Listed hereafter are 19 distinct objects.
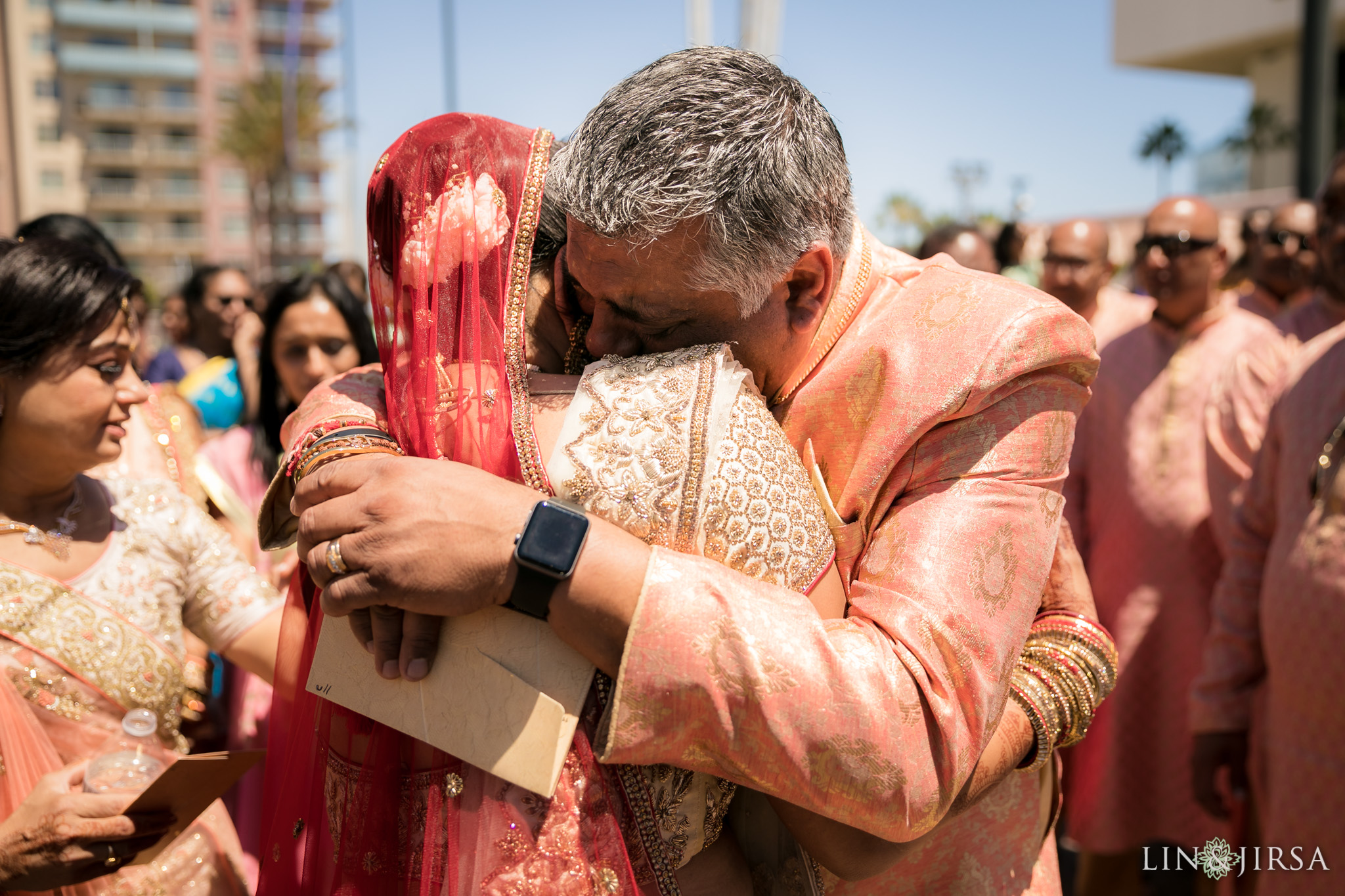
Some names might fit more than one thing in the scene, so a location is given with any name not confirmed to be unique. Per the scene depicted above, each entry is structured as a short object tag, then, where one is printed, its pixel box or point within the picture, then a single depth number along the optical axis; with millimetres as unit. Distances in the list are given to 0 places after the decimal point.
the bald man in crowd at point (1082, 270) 4871
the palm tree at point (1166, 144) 36625
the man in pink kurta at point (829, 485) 1103
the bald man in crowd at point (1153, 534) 4047
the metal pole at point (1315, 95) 6734
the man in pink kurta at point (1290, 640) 2385
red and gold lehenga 1144
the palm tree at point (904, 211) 50375
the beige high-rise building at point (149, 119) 51250
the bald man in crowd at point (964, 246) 5223
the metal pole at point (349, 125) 21000
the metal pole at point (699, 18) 9945
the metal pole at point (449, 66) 17422
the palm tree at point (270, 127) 36469
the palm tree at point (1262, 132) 25156
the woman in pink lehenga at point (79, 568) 1861
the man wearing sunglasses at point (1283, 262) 5250
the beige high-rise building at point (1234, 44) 25250
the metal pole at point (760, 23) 9049
